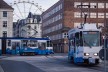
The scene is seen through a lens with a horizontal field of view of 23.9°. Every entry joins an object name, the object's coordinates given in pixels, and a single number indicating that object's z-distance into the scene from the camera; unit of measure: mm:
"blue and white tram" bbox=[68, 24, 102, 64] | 21876
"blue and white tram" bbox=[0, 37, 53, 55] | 47330
